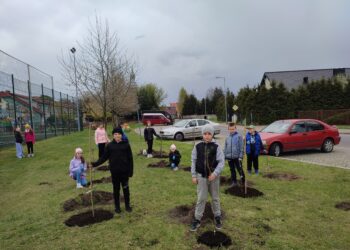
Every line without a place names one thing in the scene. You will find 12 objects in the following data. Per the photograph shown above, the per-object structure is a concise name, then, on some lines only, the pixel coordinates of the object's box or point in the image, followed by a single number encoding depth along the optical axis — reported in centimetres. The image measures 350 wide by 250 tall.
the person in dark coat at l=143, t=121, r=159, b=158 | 1266
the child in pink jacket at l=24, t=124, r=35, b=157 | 1358
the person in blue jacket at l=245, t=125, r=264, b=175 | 876
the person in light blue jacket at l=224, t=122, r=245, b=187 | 760
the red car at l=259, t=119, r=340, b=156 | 1275
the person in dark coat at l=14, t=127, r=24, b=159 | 1320
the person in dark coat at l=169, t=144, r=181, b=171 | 1009
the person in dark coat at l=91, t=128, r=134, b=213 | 568
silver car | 2209
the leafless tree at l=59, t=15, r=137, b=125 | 1590
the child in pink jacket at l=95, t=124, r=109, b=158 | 1099
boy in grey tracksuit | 480
